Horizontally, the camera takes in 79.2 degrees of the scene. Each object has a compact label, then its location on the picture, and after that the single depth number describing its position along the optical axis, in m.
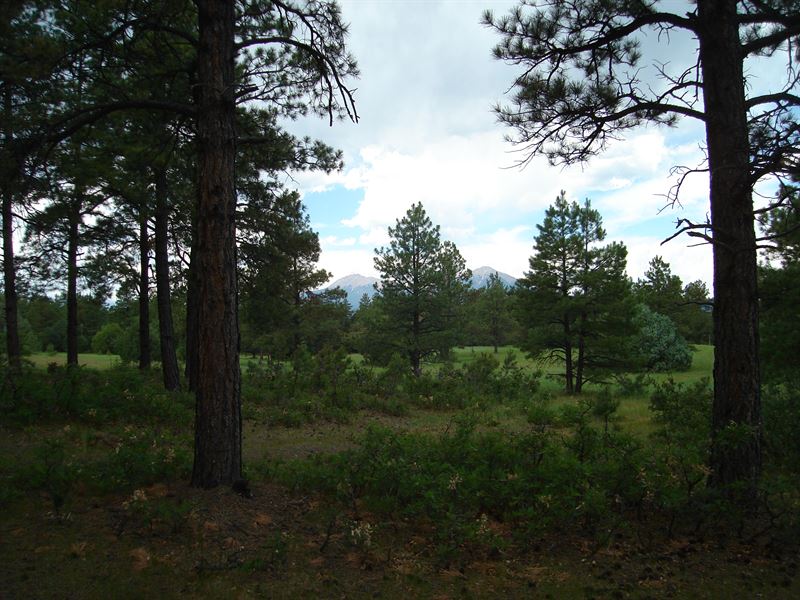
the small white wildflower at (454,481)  4.18
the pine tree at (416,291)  29.69
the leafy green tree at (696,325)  50.13
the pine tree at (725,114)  4.56
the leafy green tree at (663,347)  31.59
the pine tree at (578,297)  22.75
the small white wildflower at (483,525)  3.72
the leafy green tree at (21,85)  4.41
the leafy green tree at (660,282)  59.31
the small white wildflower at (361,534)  3.79
